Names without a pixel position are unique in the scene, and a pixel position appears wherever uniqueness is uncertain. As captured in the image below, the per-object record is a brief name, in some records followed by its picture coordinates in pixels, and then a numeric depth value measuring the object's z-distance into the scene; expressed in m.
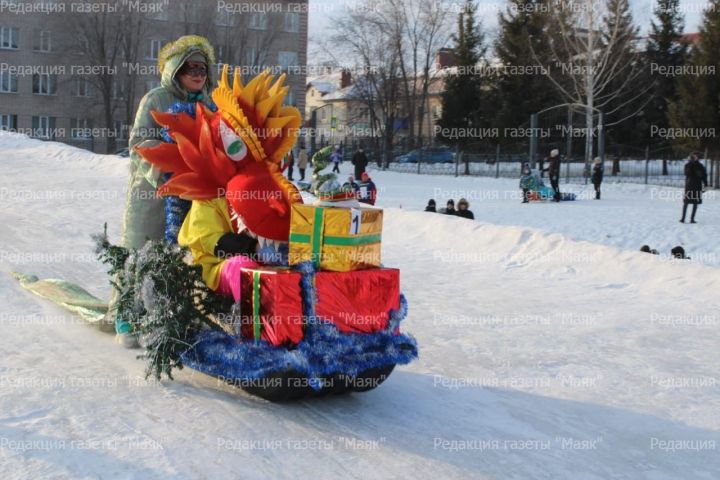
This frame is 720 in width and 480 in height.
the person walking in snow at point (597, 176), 26.97
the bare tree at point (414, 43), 50.20
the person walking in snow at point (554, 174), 26.17
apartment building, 47.06
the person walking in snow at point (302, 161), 32.88
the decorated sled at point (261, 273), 5.45
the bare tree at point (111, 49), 47.00
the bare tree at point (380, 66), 50.96
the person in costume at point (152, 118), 7.04
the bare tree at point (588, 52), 36.91
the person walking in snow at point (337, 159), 36.44
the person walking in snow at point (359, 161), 27.27
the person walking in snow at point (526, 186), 25.98
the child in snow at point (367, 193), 19.12
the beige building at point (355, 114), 55.81
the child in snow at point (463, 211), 18.72
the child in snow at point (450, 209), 19.08
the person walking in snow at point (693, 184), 21.11
